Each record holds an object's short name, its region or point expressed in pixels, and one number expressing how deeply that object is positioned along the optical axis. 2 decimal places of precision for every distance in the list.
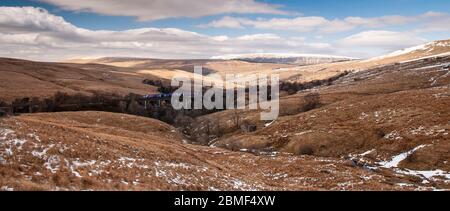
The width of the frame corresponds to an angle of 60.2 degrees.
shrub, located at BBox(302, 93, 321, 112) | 131.00
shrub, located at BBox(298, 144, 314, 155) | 77.81
